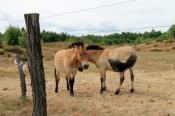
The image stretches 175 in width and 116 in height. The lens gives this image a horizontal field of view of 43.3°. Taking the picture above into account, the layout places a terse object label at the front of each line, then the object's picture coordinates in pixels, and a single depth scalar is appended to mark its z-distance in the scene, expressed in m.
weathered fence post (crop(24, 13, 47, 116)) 4.00
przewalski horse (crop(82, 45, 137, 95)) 6.78
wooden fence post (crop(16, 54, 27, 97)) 6.46
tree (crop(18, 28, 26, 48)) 15.42
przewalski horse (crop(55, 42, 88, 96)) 6.86
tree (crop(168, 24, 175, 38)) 24.77
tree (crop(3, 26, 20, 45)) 17.40
